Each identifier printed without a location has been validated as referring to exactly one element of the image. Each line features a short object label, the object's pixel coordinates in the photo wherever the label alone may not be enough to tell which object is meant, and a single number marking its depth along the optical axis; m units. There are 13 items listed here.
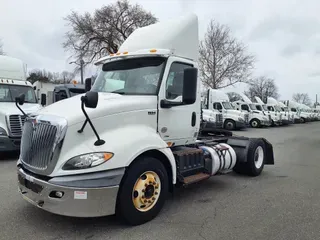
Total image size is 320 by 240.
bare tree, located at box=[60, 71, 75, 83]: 58.01
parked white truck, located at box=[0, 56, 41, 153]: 8.59
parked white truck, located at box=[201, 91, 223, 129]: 21.84
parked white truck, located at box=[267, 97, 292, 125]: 31.00
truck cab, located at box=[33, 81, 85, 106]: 18.02
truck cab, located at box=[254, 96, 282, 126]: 29.01
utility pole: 30.03
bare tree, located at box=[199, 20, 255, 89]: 39.28
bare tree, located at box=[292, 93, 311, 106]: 92.56
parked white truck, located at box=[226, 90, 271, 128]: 26.33
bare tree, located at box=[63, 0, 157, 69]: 33.34
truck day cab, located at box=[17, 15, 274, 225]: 3.54
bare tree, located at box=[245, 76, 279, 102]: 74.39
